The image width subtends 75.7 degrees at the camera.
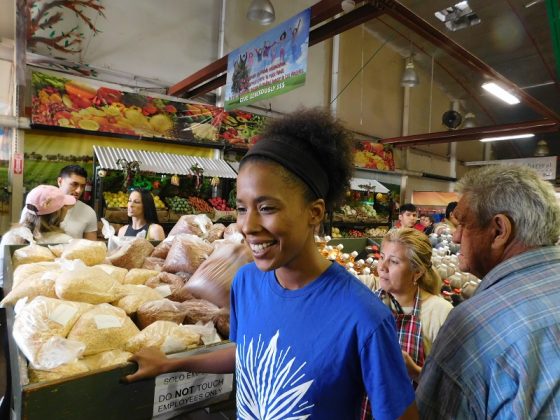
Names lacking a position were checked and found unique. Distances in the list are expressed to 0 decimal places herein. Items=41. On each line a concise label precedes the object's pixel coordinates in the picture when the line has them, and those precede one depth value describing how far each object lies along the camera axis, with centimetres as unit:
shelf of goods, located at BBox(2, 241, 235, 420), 88
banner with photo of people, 375
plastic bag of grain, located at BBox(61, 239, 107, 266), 178
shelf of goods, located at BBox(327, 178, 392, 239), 829
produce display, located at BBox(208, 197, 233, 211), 639
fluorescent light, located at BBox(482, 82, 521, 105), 662
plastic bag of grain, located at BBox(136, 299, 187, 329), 134
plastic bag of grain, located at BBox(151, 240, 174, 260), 226
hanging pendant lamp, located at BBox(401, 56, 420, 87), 860
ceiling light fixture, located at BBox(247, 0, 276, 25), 604
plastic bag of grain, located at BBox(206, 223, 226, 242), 253
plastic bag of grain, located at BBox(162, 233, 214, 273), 196
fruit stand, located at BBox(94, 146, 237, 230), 521
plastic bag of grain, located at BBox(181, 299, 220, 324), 145
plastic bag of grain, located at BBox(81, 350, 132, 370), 105
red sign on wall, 508
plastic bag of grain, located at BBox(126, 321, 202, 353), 116
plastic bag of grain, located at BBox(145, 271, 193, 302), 164
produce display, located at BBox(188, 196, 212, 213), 607
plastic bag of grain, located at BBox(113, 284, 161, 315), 138
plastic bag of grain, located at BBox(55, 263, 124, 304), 129
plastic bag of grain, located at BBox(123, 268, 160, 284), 169
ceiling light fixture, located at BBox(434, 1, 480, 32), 743
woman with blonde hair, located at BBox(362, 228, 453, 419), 166
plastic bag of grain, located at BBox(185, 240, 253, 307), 162
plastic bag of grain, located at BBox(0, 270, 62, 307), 137
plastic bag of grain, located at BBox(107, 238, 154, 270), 197
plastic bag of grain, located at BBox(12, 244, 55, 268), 195
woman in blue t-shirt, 79
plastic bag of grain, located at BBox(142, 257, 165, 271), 206
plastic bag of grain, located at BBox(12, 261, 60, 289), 155
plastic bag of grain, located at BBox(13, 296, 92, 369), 102
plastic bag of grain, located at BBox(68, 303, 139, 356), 110
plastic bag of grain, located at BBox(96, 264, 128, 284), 164
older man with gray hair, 77
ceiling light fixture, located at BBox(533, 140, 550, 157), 1188
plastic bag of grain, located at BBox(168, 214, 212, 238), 263
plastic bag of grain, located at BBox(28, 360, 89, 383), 96
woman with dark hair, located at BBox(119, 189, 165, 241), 336
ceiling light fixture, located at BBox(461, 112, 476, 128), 1128
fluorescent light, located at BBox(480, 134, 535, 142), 845
